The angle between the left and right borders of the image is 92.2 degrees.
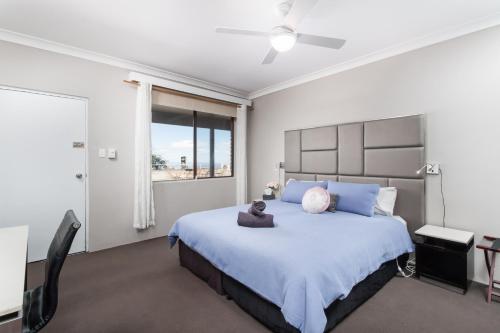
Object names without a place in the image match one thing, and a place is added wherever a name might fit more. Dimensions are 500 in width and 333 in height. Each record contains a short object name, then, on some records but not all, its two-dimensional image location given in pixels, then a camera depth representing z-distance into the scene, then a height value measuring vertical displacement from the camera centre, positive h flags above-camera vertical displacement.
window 3.97 +0.34
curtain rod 3.44 +1.15
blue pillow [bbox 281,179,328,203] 3.32 -0.36
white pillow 2.76 -0.43
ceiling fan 1.83 +1.10
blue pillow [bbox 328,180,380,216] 2.69 -0.39
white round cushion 2.75 -0.43
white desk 0.83 -0.49
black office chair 1.20 -0.64
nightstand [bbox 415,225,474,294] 2.18 -0.87
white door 2.68 +0.00
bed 1.52 -0.63
